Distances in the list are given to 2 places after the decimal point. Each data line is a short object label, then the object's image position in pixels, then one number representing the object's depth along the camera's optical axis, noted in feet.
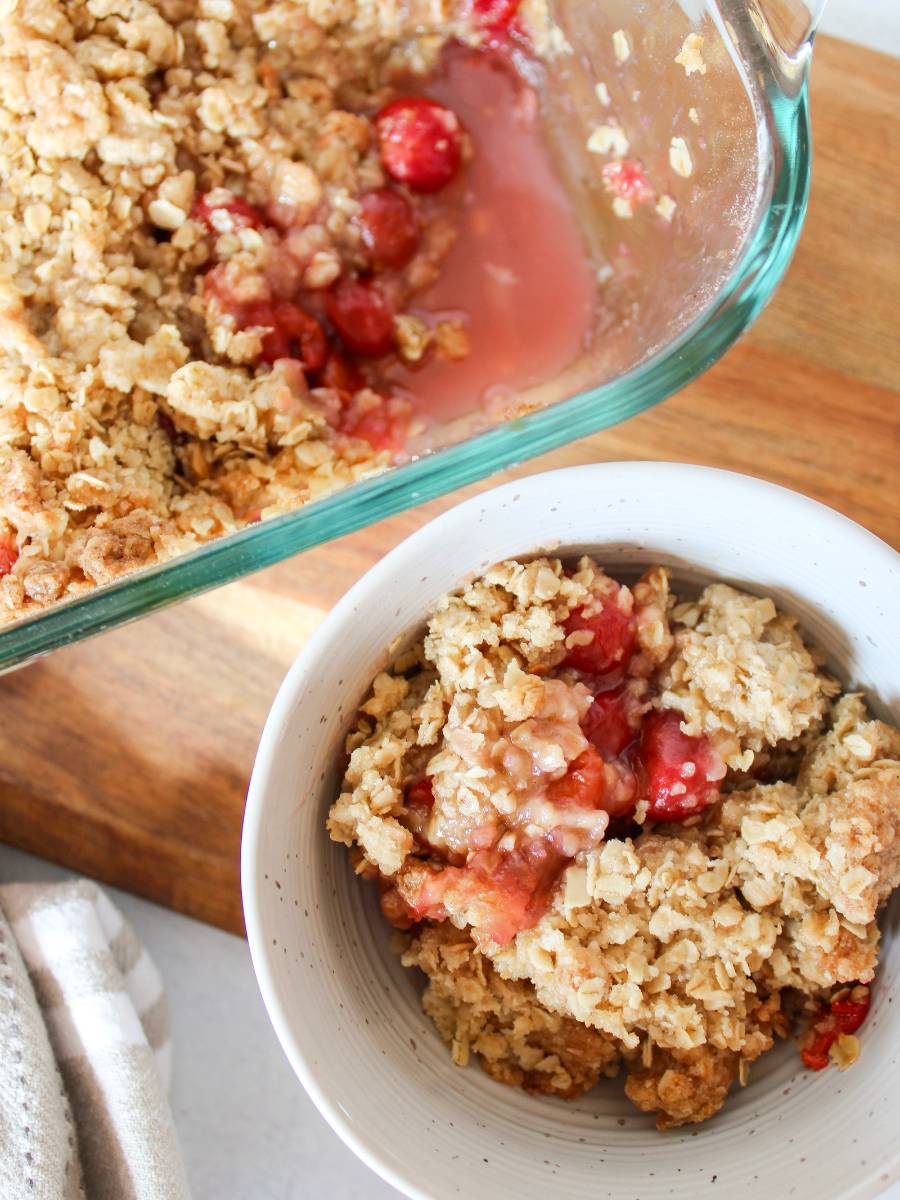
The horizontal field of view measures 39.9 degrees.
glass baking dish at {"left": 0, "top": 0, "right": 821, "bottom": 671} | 0.81
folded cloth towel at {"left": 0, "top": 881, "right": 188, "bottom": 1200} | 0.94
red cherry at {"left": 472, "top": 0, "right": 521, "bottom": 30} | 1.05
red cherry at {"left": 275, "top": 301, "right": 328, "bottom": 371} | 0.99
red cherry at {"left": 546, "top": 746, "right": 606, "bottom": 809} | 0.79
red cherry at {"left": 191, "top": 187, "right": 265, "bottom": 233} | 0.97
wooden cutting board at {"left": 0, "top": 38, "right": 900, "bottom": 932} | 1.03
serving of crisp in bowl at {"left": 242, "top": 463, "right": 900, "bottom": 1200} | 0.78
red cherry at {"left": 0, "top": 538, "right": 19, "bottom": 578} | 0.86
